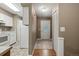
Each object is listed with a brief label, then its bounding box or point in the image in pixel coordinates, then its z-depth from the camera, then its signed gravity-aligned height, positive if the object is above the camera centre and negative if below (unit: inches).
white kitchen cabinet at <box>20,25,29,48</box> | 79.9 -13.4
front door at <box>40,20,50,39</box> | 139.6 -2.9
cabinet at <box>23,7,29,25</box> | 64.4 +14.8
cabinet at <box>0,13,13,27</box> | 72.6 +12.1
